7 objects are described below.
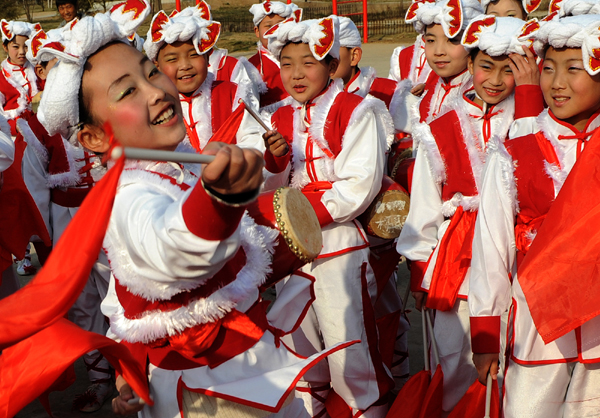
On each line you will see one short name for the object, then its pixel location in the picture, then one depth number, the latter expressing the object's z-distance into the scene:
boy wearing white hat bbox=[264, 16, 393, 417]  3.56
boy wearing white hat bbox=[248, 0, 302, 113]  6.08
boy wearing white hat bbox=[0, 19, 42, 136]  7.28
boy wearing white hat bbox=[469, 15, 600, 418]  2.54
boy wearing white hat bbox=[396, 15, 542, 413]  3.37
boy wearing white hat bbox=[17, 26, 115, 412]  4.45
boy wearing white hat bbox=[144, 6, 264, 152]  4.44
